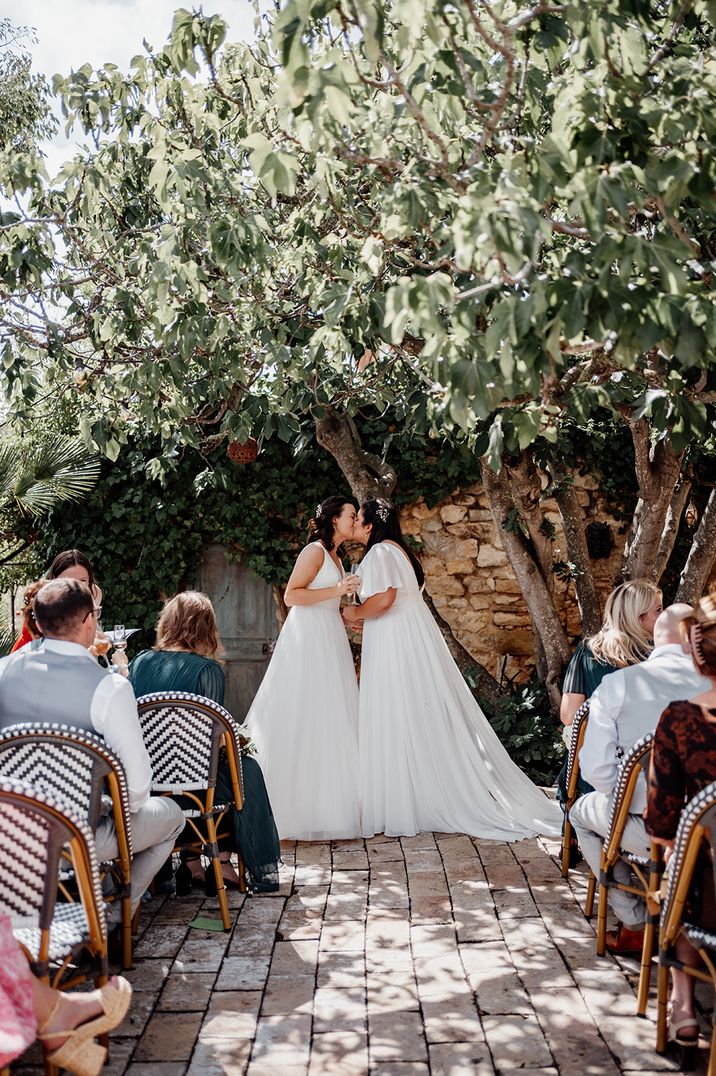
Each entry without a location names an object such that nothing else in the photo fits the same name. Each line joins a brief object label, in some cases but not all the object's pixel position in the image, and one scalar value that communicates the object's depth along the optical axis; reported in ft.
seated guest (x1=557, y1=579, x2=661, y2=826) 14.28
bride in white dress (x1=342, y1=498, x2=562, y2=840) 18.62
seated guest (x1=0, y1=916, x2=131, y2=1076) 8.04
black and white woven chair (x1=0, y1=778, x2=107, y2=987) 8.79
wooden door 28.17
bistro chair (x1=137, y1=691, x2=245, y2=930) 13.85
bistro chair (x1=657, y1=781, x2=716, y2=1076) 8.89
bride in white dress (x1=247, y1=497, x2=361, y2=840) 18.53
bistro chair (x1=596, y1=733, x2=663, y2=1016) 10.78
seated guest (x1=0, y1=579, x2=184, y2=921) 11.66
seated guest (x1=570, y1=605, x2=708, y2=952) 12.16
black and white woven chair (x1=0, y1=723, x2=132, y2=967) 10.50
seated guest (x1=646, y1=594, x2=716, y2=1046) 9.45
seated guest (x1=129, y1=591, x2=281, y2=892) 14.94
